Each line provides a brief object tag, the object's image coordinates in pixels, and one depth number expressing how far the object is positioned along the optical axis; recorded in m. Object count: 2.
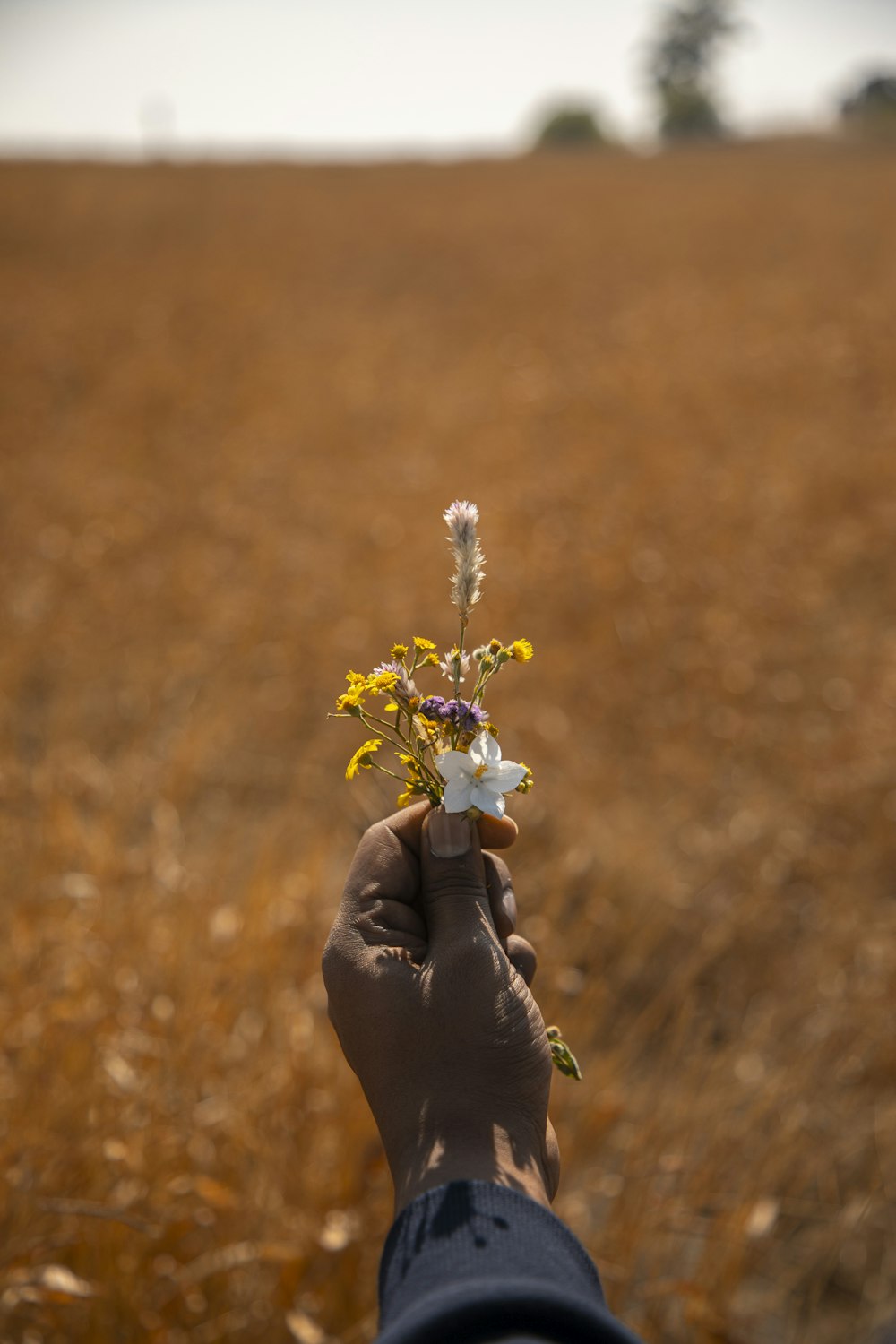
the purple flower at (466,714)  0.96
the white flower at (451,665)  0.95
